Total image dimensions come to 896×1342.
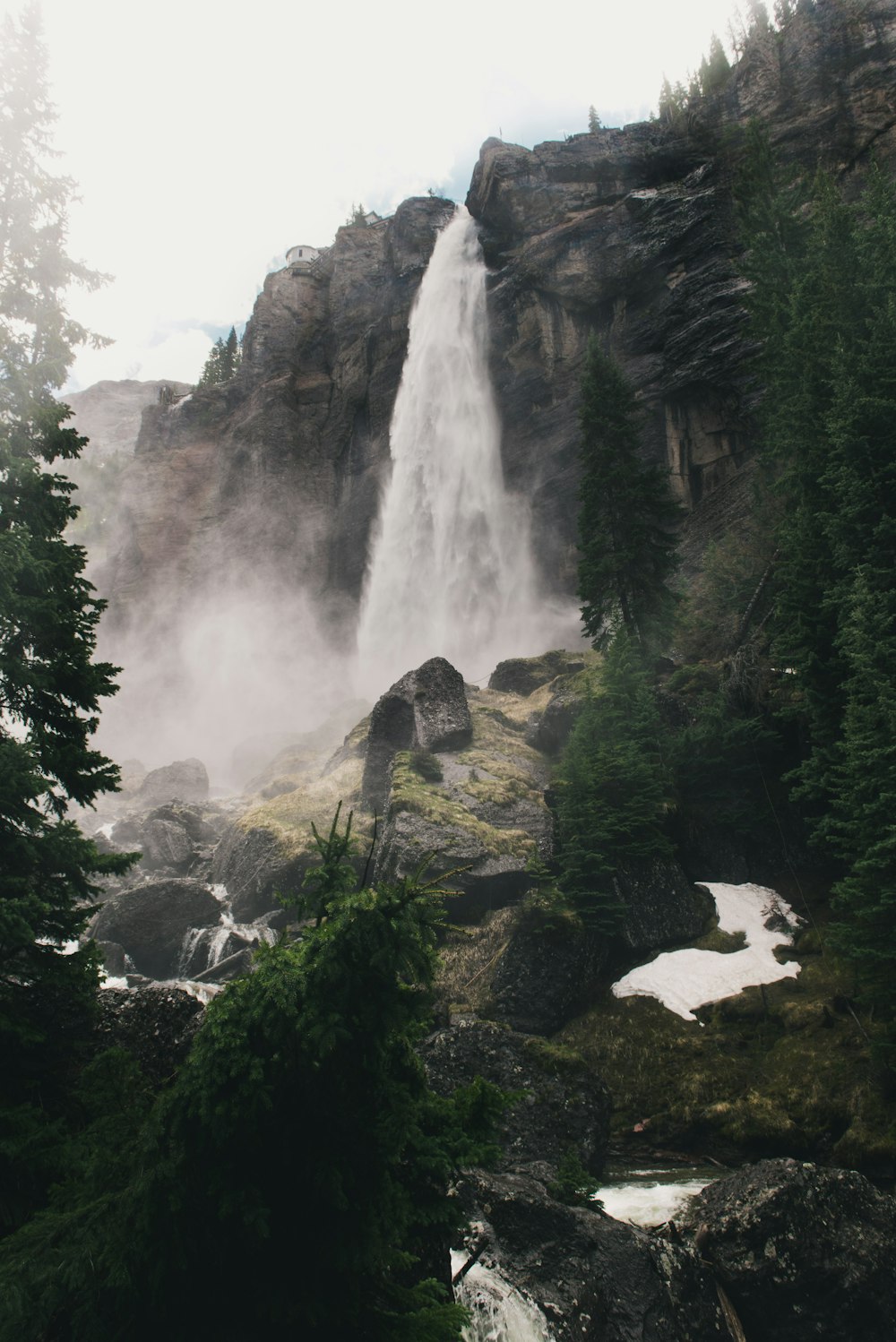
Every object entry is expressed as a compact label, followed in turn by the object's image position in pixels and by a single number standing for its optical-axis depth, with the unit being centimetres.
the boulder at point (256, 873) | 2131
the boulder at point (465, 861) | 1741
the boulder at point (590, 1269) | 667
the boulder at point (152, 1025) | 688
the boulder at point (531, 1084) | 1000
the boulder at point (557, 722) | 2339
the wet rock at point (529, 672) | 3030
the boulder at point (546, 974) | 1430
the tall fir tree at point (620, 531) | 2342
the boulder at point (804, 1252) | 703
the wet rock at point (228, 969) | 1814
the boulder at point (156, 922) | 2050
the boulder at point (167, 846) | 2730
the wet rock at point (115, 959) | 1964
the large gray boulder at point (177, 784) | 3872
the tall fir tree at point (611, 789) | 1617
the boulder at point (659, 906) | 1549
